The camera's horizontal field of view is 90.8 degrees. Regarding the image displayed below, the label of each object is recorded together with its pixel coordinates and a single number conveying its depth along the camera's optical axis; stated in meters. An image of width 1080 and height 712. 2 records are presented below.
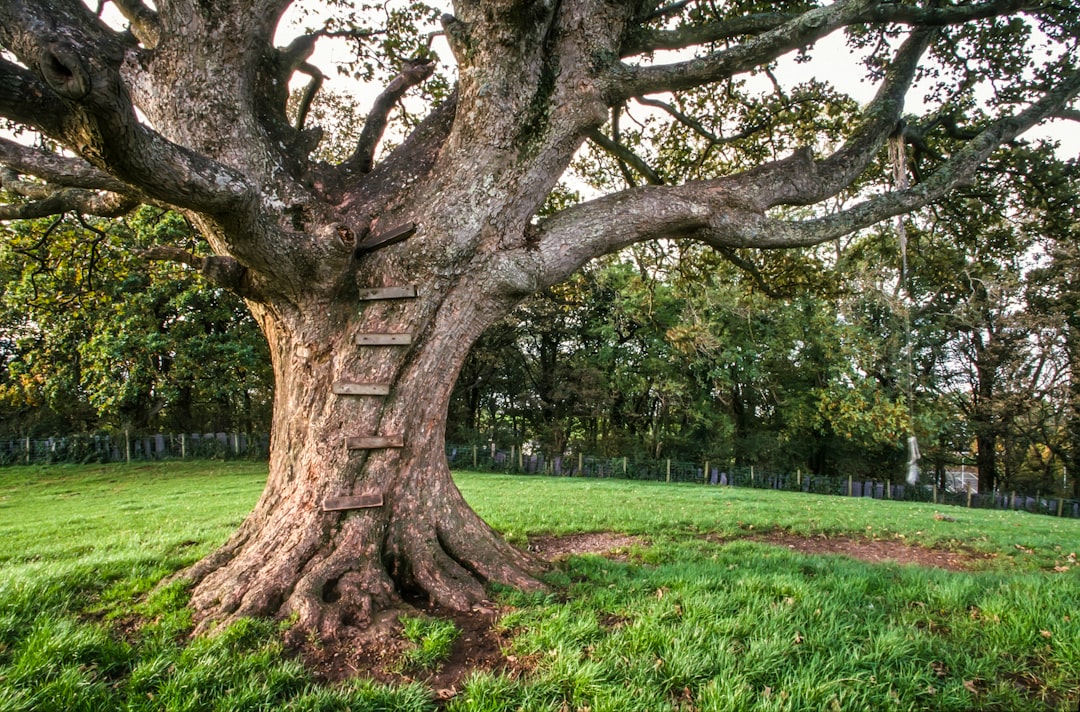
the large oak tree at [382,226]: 4.27
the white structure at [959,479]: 33.26
